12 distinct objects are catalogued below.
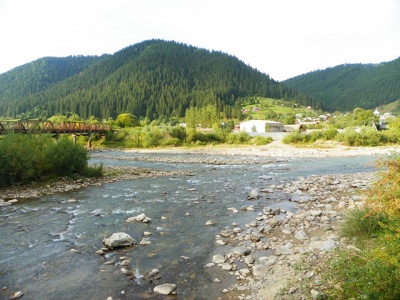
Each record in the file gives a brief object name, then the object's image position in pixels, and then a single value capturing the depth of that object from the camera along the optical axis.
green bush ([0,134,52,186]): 19.38
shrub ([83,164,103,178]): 24.23
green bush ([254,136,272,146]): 71.25
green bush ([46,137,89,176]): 22.70
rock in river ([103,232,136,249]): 9.72
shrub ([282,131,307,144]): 69.38
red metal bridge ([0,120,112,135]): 36.78
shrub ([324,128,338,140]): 68.73
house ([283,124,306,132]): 107.28
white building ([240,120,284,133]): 98.81
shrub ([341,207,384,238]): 8.01
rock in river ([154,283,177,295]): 6.89
